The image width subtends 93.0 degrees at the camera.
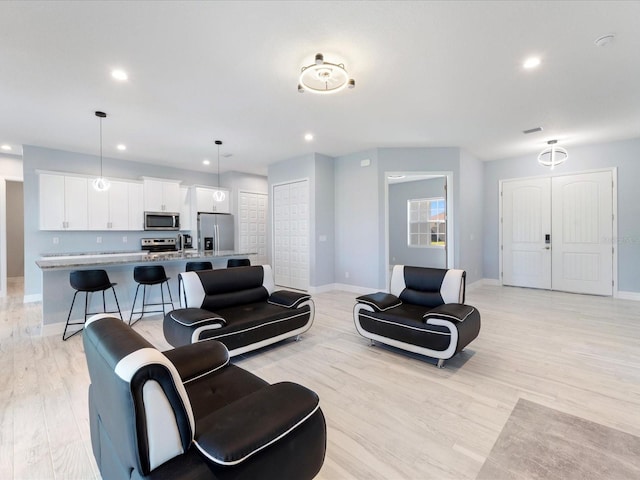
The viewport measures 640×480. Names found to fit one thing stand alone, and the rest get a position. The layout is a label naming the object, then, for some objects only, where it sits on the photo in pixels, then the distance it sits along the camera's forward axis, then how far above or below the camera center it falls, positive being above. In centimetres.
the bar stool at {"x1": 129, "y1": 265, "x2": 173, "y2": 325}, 416 -48
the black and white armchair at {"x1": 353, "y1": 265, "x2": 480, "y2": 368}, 279 -77
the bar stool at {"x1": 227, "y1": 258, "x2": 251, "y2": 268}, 506 -36
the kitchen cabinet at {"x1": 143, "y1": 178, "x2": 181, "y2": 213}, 673 +104
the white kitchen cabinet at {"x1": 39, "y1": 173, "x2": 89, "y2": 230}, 553 +74
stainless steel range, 685 -8
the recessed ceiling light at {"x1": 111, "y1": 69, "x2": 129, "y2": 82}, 296 +166
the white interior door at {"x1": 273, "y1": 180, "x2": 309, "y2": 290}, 641 +13
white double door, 568 +12
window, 875 +50
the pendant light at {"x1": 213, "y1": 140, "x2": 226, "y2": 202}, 601 +90
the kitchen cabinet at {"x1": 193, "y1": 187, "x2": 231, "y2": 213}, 734 +97
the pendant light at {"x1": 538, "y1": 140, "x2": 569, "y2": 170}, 533 +163
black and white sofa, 281 -76
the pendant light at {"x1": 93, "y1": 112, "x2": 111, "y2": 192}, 462 +88
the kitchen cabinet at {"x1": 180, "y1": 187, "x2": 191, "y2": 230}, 736 +75
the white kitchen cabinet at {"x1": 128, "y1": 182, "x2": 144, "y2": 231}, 651 +75
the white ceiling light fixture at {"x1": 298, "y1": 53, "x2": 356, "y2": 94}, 261 +148
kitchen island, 379 -54
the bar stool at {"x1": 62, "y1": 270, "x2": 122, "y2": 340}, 365 -49
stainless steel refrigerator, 730 +23
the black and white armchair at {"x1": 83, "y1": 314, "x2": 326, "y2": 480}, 103 -73
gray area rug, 163 -125
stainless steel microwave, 673 +46
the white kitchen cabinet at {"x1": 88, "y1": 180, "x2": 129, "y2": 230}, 604 +69
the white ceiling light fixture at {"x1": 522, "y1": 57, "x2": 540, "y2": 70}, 282 +167
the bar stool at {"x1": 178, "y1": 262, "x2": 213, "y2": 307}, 464 -39
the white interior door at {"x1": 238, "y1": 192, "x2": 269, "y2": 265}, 794 +45
